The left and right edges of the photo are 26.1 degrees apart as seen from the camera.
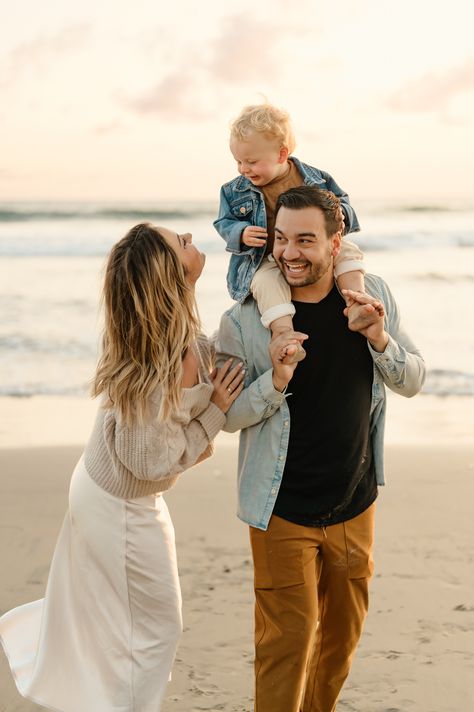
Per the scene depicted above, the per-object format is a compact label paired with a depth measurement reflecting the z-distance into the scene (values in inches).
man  136.5
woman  133.5
